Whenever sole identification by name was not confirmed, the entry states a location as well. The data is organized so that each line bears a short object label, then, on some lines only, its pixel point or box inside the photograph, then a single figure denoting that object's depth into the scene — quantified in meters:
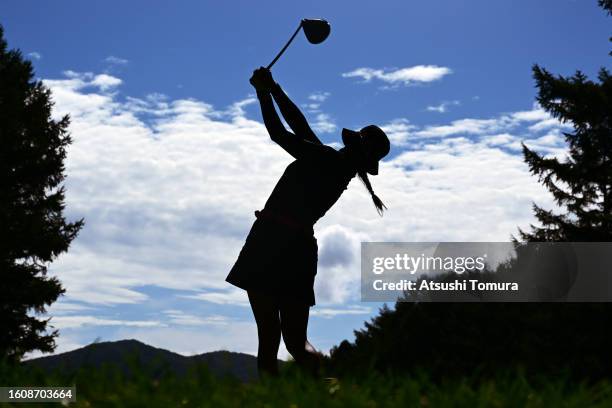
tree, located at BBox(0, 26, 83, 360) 21.83
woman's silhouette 5.45
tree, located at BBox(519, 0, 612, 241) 21.78
